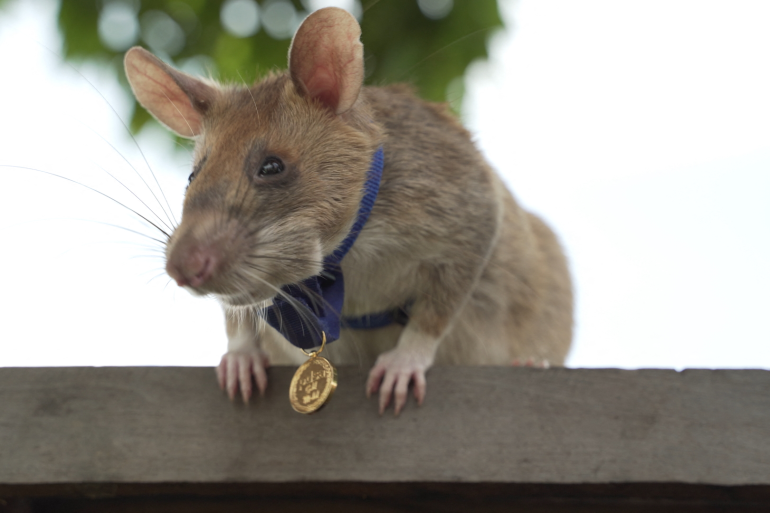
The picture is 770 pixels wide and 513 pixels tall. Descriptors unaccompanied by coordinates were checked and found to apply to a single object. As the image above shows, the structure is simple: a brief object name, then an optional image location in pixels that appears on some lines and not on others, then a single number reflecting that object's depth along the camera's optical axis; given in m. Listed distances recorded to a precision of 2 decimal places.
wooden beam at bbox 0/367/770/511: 1.15
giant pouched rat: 1.14
